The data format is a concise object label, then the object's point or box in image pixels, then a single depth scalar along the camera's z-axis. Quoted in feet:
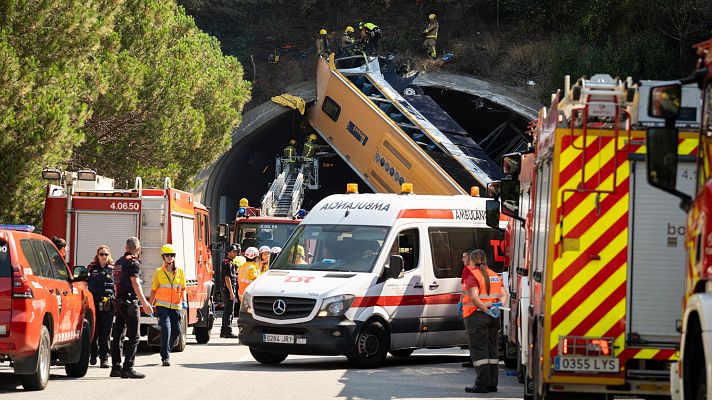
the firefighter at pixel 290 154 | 142.41
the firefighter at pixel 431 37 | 156.25
